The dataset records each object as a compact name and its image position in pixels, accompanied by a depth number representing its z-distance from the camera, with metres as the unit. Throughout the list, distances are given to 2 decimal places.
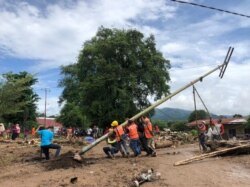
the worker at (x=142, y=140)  9.46
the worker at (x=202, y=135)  10.11
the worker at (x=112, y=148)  9.45
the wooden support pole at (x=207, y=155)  7.75
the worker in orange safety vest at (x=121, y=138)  9.30
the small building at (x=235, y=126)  34.28
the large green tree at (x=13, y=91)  11.32
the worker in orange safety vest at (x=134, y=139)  9.35
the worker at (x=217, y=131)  11.34
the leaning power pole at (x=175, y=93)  9.48
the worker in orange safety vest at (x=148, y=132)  9.42
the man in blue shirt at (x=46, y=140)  9.02
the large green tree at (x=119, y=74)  23.96
